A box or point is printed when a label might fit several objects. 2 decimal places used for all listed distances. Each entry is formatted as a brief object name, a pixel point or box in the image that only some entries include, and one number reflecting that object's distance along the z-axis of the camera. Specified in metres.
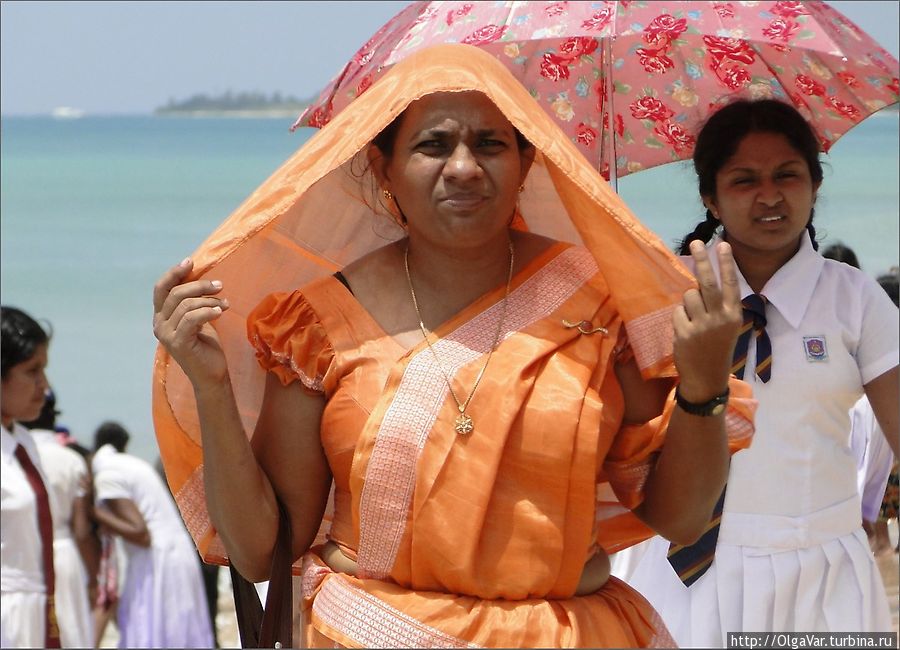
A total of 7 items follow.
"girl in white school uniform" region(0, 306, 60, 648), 11.15
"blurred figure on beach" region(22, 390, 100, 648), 13.91
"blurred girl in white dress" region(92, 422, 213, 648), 16.09
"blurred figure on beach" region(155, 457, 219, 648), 18.11
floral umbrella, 8.28
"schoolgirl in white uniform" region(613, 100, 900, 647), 8.14
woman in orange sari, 5.51
